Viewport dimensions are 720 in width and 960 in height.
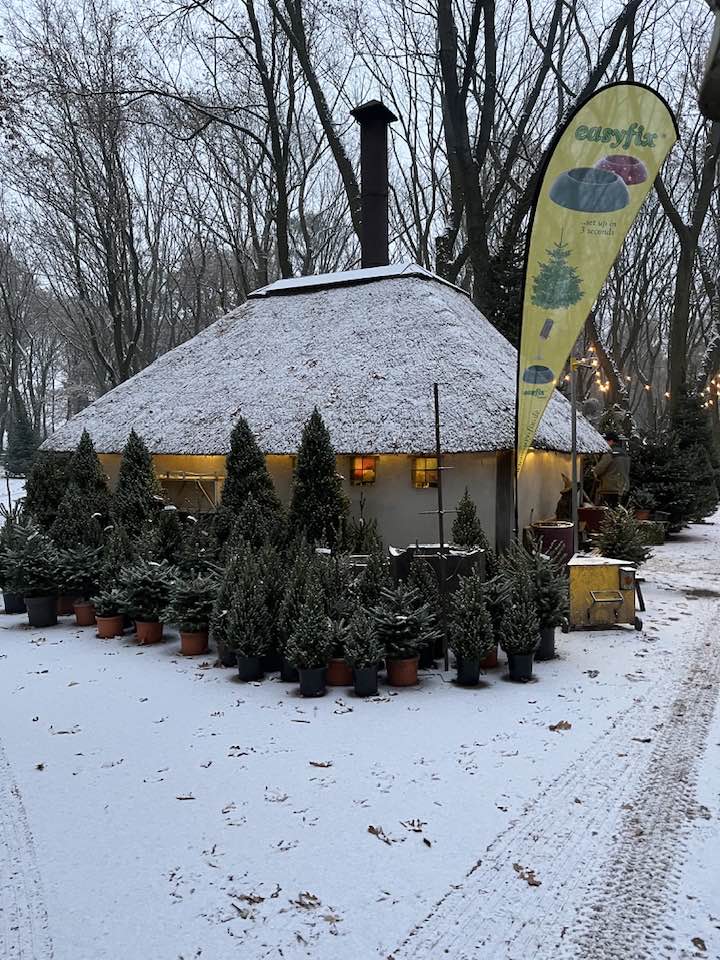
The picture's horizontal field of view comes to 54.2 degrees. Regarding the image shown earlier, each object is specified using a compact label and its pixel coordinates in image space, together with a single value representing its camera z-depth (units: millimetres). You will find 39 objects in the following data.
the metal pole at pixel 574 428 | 10250
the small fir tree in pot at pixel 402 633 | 6738
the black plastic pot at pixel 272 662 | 7207
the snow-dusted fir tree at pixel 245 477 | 11320
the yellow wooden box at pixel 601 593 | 8758
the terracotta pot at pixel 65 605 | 9695
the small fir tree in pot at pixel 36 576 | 9008
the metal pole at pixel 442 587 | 7266
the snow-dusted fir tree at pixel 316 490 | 10891
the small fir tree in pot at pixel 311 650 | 6500
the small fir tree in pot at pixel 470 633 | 6664
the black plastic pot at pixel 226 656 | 7465
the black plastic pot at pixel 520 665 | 6919
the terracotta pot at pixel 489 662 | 7281
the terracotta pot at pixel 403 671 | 6792
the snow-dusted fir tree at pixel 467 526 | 10578
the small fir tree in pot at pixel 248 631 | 6898
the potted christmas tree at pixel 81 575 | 9133
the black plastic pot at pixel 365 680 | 6523
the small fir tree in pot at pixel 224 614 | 7234
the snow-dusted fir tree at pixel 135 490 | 11719
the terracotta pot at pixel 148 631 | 8312
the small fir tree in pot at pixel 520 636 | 6832
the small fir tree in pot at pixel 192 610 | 7840
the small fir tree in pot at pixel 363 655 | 6484
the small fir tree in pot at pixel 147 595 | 8258
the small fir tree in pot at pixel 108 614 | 8570
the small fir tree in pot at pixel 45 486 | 12680
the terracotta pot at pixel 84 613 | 9133
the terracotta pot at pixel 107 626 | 8578
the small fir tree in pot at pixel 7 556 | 9102
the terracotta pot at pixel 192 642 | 7910
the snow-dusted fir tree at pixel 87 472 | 12352
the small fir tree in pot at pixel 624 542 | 11219
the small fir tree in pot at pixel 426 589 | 7195
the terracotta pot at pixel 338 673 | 6809
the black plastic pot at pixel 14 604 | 9875
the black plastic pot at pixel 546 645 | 7625
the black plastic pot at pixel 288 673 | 6922
